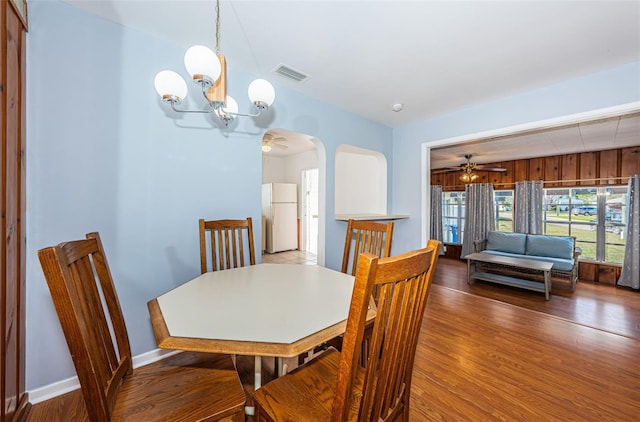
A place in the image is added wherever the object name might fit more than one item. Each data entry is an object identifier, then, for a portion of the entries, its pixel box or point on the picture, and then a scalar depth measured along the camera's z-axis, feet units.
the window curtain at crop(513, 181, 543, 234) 16.80
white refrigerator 18.69
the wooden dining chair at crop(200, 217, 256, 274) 5.83
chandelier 3.76
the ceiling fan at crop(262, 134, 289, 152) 12.84
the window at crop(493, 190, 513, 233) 18.60
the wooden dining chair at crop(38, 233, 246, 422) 2.32
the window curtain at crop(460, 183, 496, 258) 18.97
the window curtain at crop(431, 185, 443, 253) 21.81
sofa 13.17
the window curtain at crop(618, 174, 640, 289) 13.57
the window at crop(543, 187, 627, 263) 14.67
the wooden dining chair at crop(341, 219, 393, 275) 5.62
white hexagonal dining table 2.76
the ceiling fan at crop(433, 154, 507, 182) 15.07
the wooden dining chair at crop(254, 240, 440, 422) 2.07
